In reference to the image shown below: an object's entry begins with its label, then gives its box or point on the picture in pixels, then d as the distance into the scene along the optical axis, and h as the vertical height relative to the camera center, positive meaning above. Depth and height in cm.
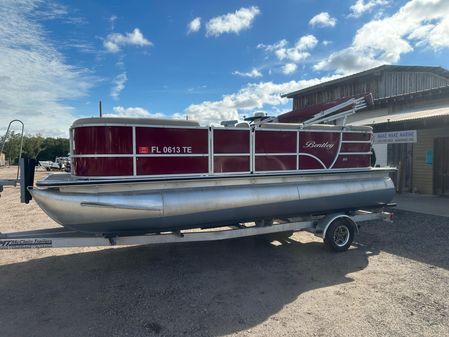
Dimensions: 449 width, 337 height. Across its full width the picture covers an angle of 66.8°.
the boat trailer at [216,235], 436 -114
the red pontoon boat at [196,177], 446 -30
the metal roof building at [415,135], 1159 +78
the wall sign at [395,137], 1165 +70
